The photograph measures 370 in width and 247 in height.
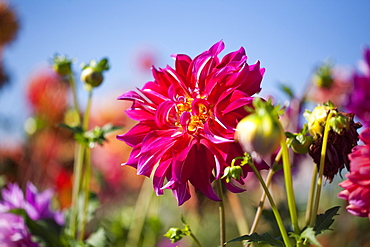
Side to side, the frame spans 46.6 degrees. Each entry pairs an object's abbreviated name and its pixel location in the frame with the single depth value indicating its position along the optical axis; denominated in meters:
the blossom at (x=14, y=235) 0.77
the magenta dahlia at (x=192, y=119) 0.47
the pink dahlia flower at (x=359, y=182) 0.40
